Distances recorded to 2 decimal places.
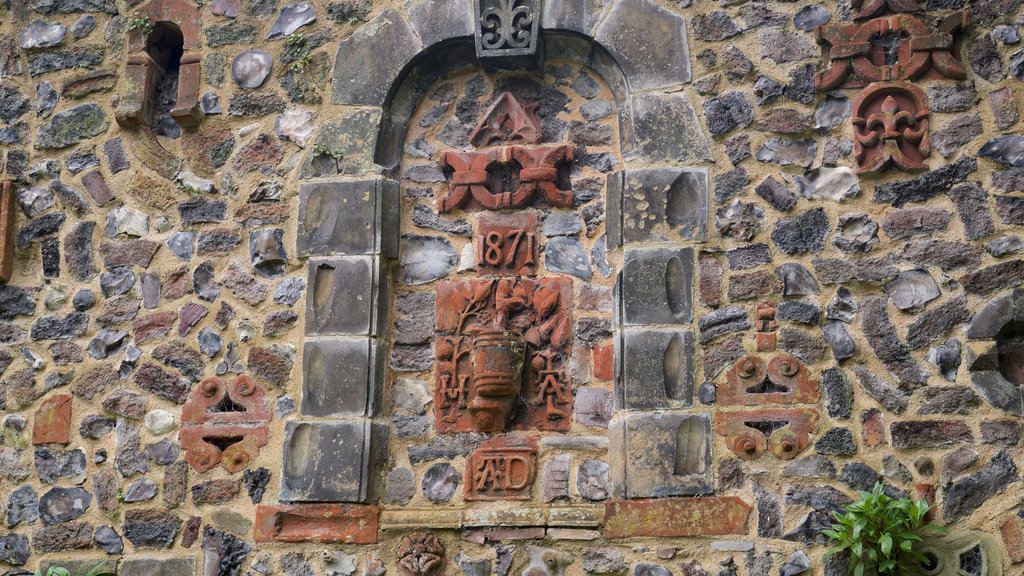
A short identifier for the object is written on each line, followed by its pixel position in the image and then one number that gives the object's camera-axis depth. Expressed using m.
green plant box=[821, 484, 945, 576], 5.21
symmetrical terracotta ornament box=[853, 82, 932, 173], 5.66
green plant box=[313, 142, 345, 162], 6.18
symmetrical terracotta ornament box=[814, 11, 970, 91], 5.72
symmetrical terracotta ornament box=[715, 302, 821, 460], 5.50
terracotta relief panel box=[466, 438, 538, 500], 5.80
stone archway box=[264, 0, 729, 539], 5.72
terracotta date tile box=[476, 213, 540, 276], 6.06
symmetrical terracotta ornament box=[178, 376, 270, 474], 5.94
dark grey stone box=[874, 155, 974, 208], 5.59
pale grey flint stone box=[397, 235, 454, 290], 6.12
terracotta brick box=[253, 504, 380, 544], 5.76
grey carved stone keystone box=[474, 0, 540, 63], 6.16
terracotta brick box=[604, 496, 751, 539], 5.47
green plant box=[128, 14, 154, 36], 6.55
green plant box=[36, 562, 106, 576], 5.84
